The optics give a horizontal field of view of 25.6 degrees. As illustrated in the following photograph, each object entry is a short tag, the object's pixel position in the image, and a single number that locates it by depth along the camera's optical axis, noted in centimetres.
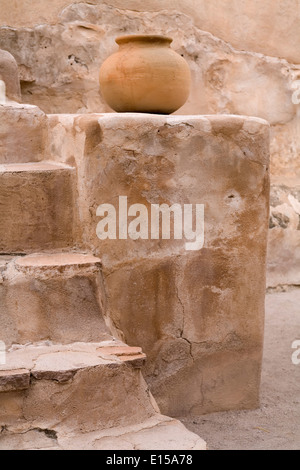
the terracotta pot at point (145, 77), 249
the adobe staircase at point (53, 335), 168
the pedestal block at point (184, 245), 223
